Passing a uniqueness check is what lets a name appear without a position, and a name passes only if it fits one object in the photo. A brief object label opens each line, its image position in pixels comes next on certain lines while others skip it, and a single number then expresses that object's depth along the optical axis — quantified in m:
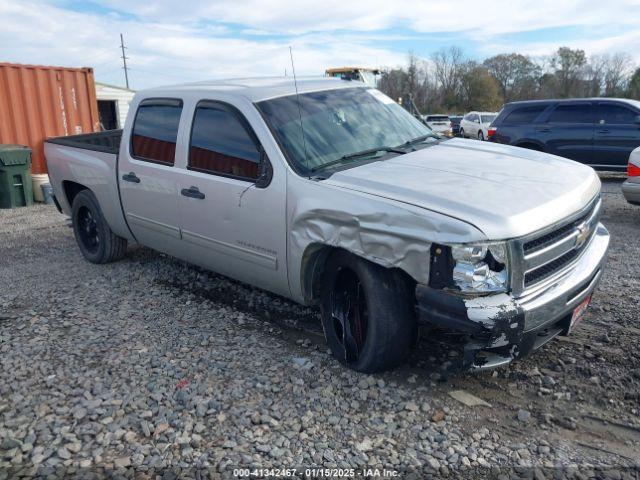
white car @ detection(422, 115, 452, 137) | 29.44
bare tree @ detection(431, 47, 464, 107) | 62.53
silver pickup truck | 2.92
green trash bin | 10.59
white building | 21.41
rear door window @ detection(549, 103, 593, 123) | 11.26
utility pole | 52.13
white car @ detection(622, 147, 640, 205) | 7.23
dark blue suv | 10.90
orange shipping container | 11.29
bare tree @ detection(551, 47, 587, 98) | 59.06
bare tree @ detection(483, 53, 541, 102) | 69.19
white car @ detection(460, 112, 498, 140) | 25.29
